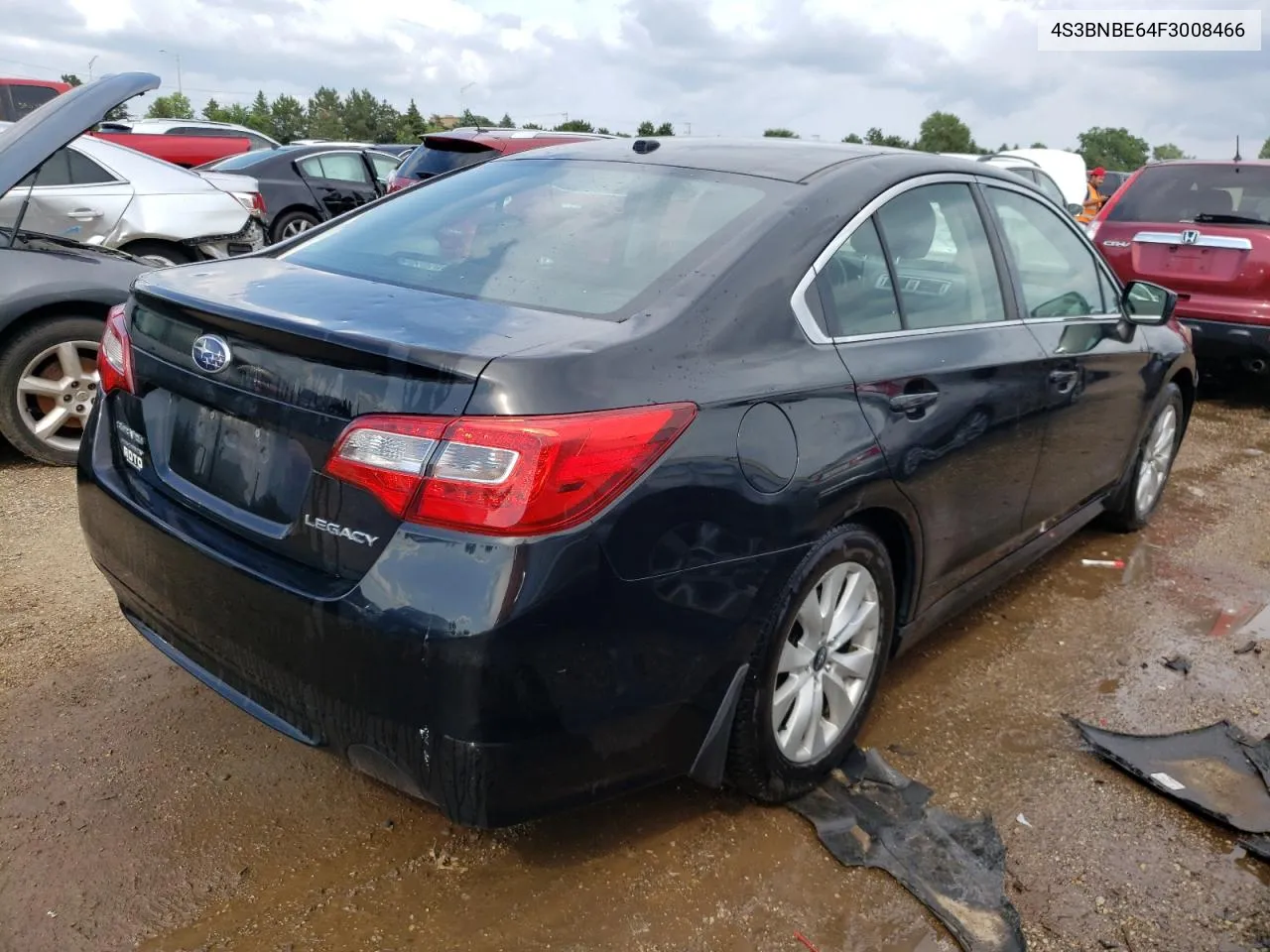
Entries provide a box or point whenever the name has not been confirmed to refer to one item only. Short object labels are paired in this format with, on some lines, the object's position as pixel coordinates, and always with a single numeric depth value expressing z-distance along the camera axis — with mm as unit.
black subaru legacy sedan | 1875
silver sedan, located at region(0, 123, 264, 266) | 6402
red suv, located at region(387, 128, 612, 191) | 8008
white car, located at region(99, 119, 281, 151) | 18547
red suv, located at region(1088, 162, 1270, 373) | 6852
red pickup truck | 16641
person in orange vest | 17600
